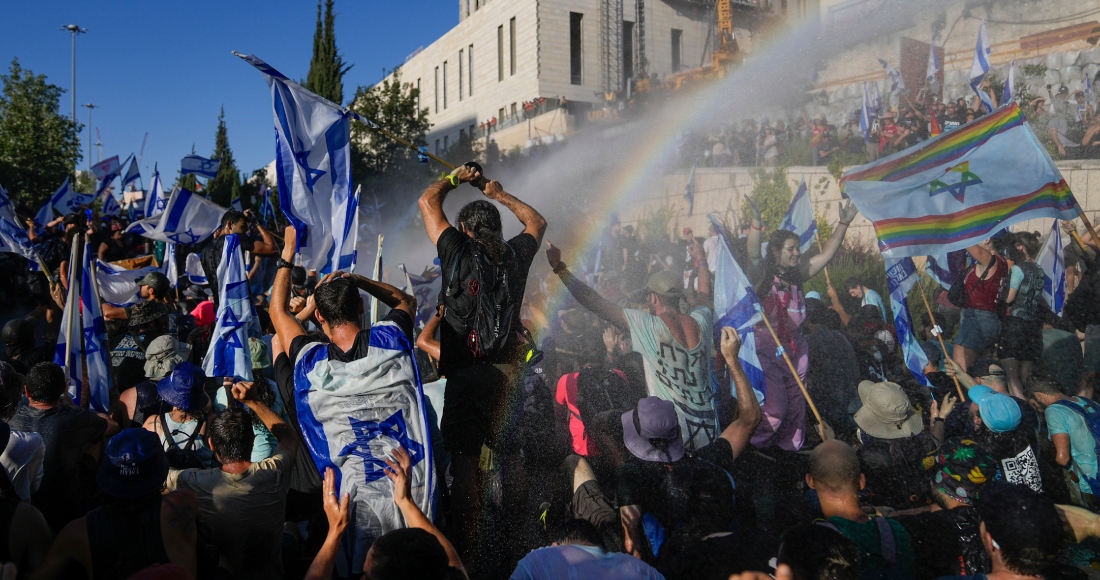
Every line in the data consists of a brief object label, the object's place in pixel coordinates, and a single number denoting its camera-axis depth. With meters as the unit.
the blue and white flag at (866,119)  13.53
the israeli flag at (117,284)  6.57
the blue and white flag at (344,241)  4.27
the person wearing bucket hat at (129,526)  2.35
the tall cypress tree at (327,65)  27.83
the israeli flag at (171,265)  8.60
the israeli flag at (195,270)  8.46
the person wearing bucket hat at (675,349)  4.02
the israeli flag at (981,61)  10.67
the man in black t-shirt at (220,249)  7.46
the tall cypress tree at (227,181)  35.48
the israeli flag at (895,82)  16.19
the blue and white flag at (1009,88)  10.29
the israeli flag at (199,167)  13.63
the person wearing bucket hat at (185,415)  3.46
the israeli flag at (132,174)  15.30
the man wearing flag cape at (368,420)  2.60
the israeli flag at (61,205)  12.18
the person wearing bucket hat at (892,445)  3.77
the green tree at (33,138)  21.08
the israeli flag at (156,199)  12.73
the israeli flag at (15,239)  7.00
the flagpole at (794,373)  4.33
